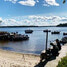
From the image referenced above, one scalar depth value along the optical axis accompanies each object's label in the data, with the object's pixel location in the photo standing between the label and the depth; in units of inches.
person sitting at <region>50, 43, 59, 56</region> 211.8
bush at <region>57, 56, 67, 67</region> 85.7
